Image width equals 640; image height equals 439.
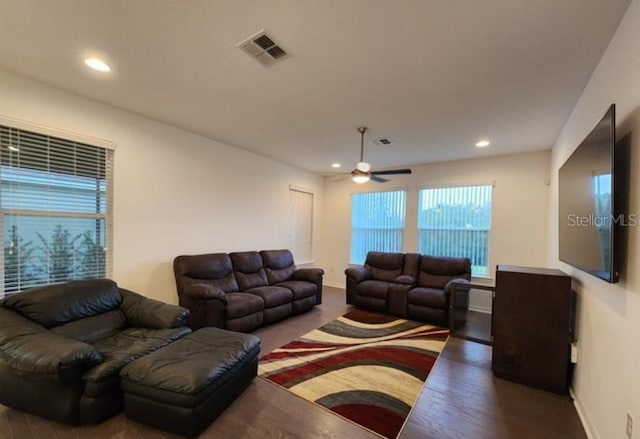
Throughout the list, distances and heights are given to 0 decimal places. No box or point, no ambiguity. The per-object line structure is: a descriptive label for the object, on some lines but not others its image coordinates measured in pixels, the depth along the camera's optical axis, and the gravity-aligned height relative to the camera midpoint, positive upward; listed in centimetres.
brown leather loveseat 404 -109
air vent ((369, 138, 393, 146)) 409 +120
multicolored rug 218 -150
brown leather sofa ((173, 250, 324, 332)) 329 -103
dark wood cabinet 244 -97
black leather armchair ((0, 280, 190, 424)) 180 -100
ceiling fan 369 +66
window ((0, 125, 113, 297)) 256 +6
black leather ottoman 180 -117
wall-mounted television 156 +15
